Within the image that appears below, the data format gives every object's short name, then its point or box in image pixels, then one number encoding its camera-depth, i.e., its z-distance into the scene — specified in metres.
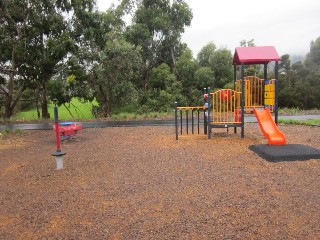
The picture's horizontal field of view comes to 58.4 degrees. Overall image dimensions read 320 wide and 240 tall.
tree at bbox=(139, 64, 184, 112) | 22.16
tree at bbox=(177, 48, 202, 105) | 23.62
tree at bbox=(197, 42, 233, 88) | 24.39
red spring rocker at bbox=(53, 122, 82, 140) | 10.25
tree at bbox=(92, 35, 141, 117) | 18.09
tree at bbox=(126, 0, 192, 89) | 22.88
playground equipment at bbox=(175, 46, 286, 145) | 9.70
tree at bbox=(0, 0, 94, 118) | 17.06
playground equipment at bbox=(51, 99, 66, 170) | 6.55
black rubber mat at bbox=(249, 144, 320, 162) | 6.73
